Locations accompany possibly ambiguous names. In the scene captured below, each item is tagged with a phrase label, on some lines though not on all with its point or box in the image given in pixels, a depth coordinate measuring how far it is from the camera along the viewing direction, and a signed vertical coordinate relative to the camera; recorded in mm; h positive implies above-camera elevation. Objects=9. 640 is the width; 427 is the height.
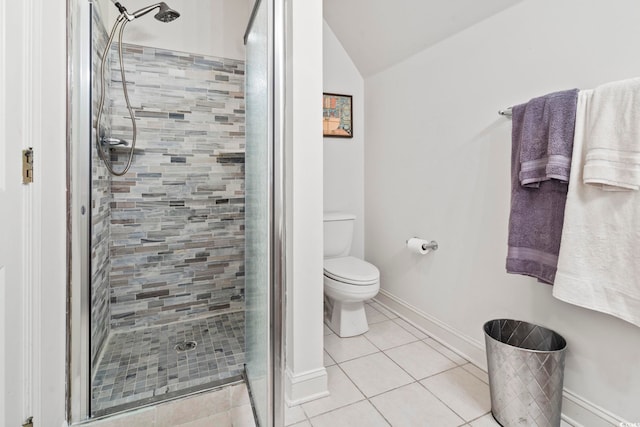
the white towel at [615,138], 1029 +261
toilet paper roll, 2008 -219
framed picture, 2564 +828
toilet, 1887 -427
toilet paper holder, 1998 -221
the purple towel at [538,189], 1226 +100
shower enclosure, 1139 -14
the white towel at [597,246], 1044 -122
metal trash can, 1195 -690
